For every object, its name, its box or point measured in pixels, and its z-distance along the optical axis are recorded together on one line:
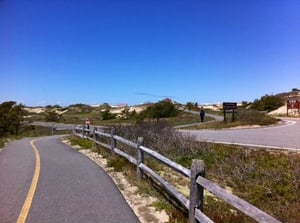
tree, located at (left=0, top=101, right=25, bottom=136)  30.78
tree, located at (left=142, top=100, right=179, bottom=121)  38.85
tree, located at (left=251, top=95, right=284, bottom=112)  41.10
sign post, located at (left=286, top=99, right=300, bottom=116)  32.04
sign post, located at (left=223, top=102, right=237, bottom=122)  24.13
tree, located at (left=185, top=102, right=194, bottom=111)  53.16
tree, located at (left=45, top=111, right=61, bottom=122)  50.03
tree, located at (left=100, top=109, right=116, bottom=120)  45.52
